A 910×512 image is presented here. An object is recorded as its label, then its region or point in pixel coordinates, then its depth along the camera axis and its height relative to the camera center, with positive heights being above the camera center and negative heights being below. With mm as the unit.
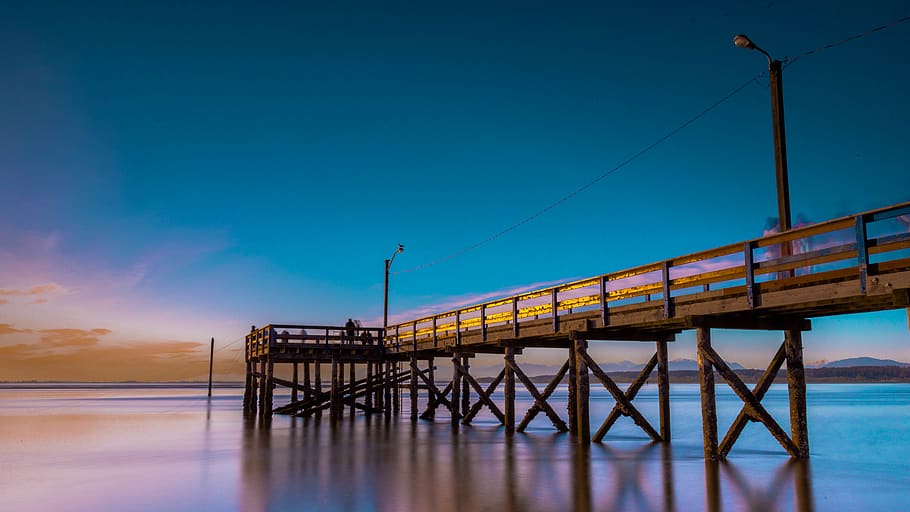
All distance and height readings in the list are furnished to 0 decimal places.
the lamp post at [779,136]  15141 +4461
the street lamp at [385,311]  42750 +2125
